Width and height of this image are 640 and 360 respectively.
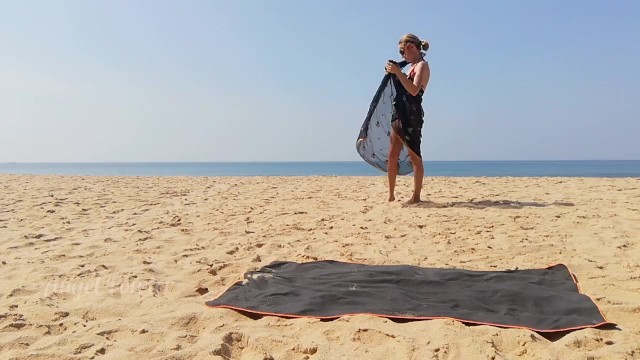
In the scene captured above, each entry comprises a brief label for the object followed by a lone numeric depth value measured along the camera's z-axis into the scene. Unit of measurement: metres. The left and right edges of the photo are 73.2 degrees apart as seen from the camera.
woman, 5.11
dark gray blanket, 2.11
